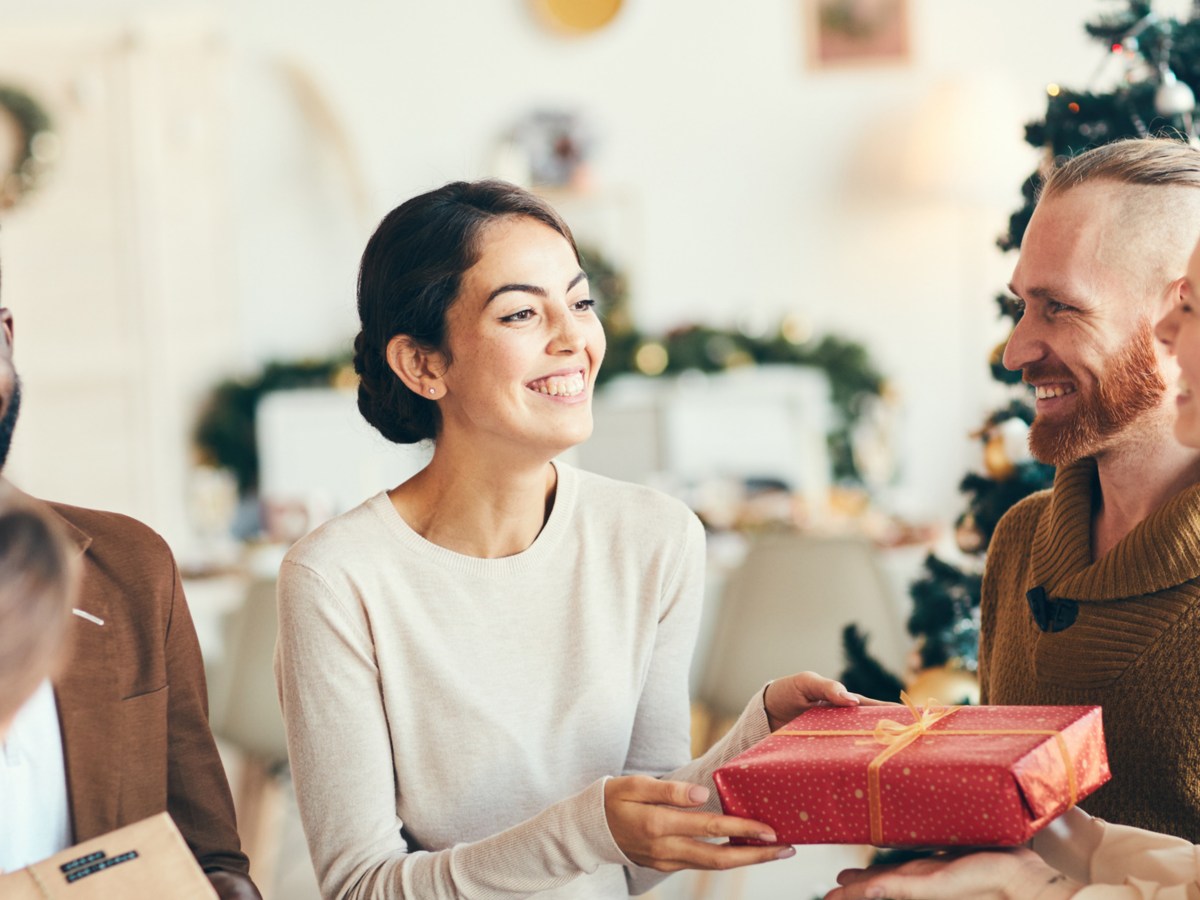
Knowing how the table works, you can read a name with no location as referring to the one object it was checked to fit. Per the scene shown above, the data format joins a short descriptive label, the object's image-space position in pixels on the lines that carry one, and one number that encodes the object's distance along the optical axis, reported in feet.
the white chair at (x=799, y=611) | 12.05
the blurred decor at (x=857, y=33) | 22.62
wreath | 21.79
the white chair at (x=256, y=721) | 12.01
